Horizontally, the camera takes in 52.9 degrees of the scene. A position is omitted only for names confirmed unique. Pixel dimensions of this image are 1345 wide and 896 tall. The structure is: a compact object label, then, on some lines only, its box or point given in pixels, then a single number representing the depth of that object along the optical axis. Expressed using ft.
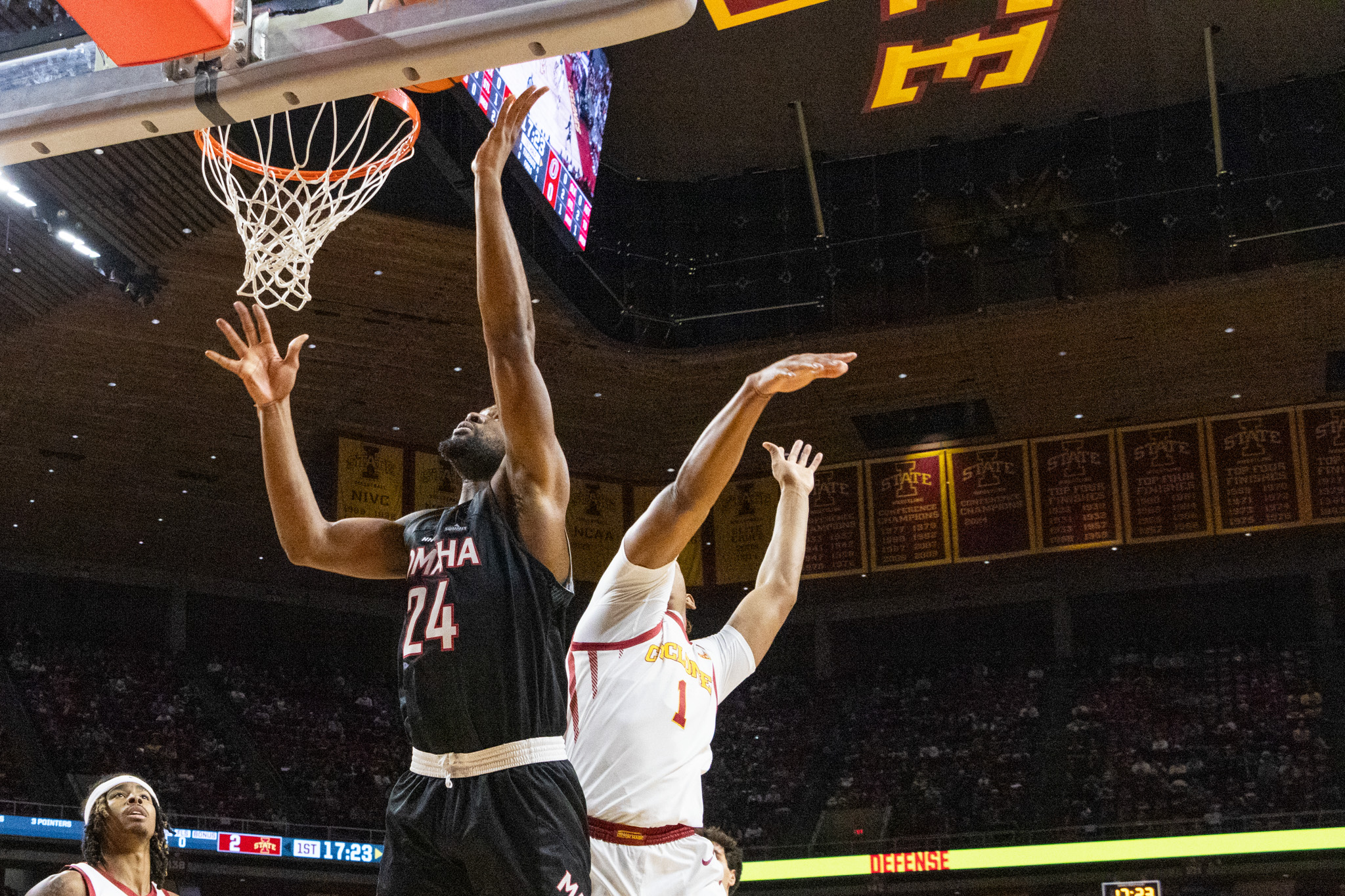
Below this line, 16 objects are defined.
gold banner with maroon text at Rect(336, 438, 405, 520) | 54.75
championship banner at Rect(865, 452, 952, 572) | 56.85
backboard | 10.87
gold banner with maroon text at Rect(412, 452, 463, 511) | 56.65
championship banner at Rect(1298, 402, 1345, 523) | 51.98
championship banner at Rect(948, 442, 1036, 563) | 55.57
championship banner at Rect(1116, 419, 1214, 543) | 54.24
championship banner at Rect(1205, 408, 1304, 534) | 53.01
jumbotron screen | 35.88
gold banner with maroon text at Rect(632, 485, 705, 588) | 61.82
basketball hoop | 19.63
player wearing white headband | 13.74
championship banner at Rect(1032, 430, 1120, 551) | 55.06
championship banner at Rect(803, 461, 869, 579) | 57.88
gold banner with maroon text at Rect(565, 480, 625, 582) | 61.26
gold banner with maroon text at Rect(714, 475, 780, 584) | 60.54
